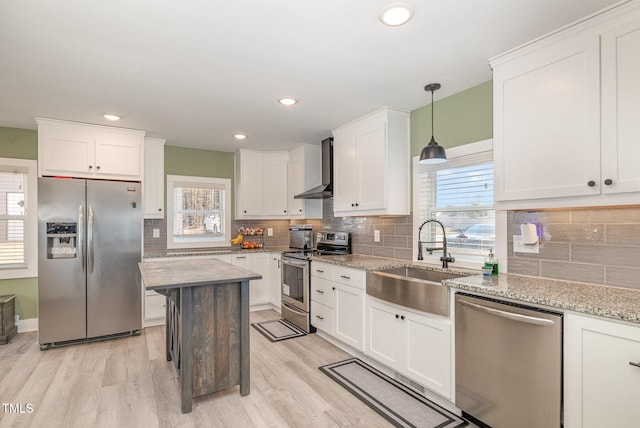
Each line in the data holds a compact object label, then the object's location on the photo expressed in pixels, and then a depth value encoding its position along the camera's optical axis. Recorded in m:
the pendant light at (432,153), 2.60
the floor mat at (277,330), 3.71
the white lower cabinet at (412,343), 2.24
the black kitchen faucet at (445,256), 2.80
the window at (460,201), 2.74
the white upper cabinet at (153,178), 4.30
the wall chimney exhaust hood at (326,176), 4.24
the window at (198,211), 4.75
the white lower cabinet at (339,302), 3.04
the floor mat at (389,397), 2.16
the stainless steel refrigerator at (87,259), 3.39
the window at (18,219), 3.81
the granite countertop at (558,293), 1.52
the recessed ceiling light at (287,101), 3.03
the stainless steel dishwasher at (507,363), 1.67
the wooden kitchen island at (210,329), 2.29
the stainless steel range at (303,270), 3.84
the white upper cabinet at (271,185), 4.90
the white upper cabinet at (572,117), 1.69
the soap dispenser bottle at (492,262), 2.39
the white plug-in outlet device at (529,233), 2.29
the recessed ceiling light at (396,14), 1.72
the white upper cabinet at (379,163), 3.22
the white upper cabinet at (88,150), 3.52
